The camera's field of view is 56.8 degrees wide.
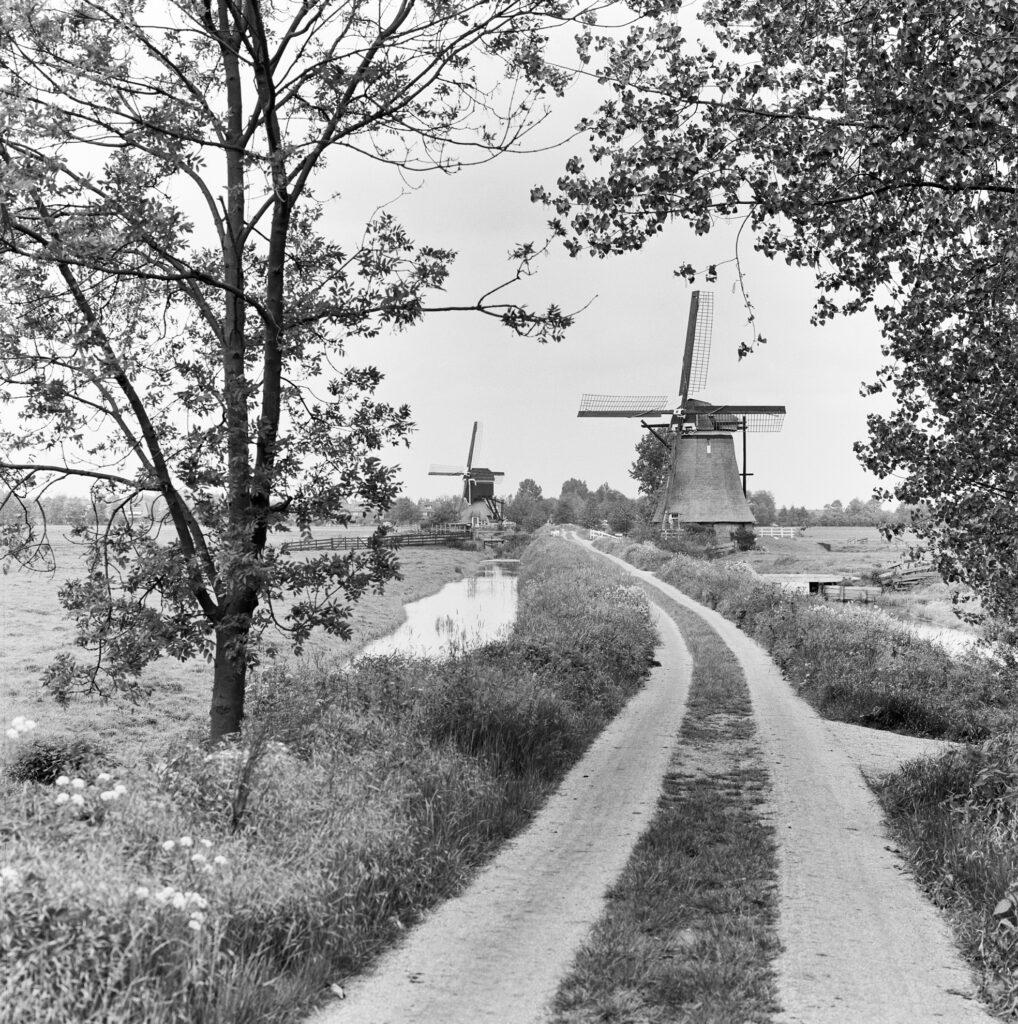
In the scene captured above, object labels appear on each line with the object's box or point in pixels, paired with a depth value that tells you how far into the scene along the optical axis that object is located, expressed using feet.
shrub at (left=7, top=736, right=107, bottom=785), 42.06
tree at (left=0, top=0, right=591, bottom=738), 30.30
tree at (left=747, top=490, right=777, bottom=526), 576.32
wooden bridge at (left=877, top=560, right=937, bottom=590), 140.75
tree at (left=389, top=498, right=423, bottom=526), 481.46
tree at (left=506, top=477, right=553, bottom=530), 496.64
